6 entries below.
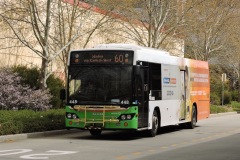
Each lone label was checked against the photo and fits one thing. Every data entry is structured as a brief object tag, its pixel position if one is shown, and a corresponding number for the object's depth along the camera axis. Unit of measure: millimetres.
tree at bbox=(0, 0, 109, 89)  24812
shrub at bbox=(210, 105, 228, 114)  43344
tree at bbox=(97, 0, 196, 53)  33406
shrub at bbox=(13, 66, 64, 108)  27641
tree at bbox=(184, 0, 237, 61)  37334
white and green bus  19141
